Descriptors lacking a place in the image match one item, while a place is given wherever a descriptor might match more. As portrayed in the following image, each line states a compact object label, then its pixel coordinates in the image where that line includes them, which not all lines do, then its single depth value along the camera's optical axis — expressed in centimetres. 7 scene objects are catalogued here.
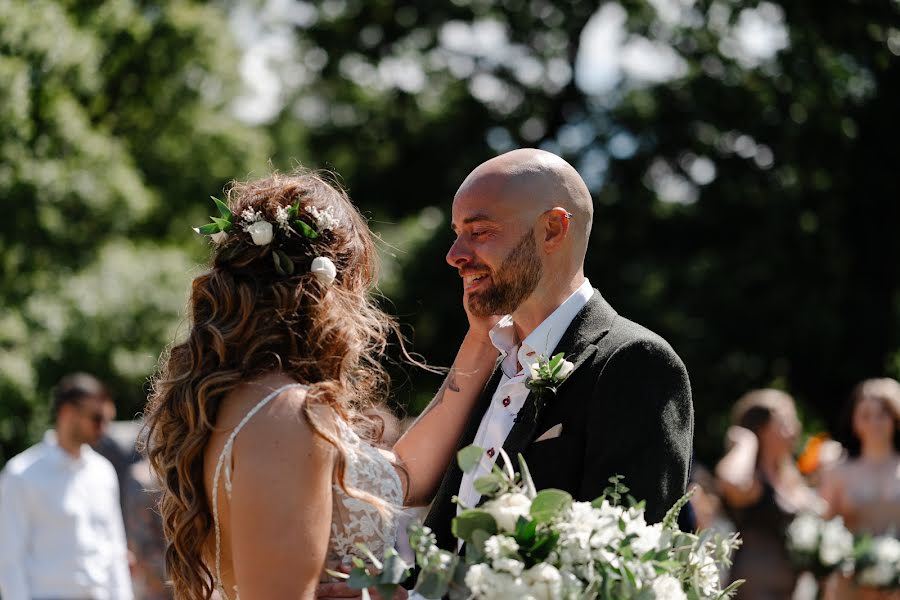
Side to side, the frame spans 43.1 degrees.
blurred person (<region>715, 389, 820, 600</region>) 757
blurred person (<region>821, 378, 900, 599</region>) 697
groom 314
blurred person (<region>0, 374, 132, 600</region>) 729
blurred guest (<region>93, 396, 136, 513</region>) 852
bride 289
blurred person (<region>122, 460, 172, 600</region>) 764
